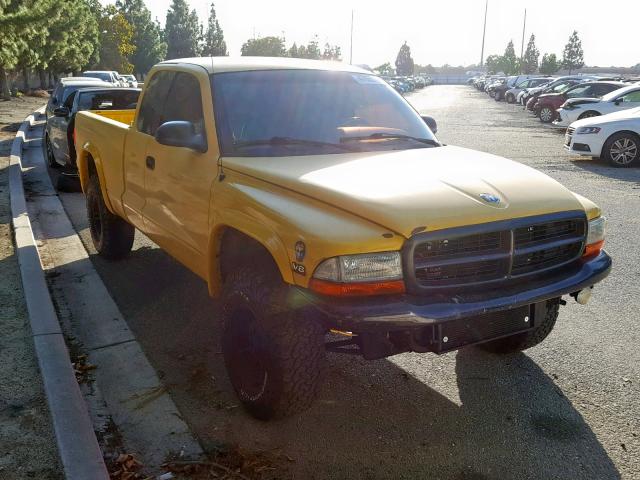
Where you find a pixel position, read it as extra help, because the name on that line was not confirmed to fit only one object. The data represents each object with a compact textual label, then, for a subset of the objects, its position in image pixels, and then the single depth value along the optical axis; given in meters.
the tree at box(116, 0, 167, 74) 92.25
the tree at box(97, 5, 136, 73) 67.06
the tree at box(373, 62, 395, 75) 139.23
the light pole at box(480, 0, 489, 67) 126.18
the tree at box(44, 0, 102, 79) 40.81
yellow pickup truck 3.04
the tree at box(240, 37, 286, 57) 86.69
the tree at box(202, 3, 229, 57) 127.44
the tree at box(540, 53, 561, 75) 106.16
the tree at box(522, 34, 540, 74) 127.25
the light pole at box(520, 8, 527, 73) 126.18
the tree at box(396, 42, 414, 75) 157.88
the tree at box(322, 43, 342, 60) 104.86
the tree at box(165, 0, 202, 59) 111.62
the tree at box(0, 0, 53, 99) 26.34
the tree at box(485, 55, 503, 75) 157.45
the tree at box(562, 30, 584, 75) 119.56
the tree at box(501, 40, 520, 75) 133.00
